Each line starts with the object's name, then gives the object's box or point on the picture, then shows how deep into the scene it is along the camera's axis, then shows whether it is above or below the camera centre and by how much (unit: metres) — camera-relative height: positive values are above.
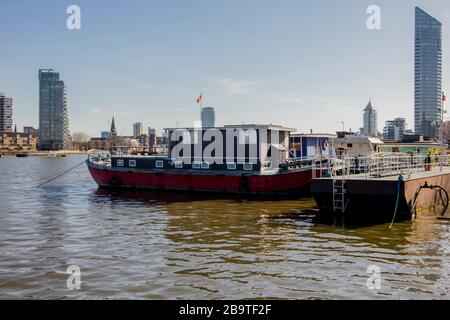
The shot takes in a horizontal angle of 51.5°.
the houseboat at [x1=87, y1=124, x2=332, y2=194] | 36.84 -0.90
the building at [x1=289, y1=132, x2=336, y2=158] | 43.25 +0.85
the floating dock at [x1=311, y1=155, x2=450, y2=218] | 23.44 -2.16
